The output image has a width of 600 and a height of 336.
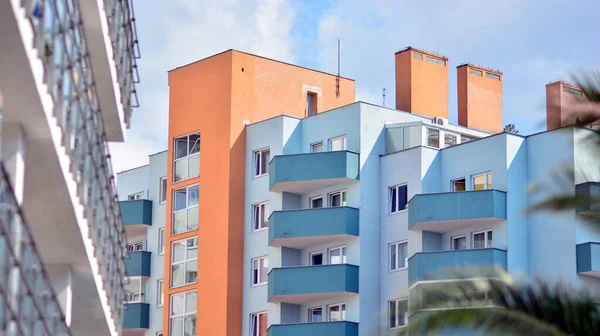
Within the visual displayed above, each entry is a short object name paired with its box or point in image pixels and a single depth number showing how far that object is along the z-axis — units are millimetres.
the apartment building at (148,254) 72250
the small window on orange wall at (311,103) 69625
